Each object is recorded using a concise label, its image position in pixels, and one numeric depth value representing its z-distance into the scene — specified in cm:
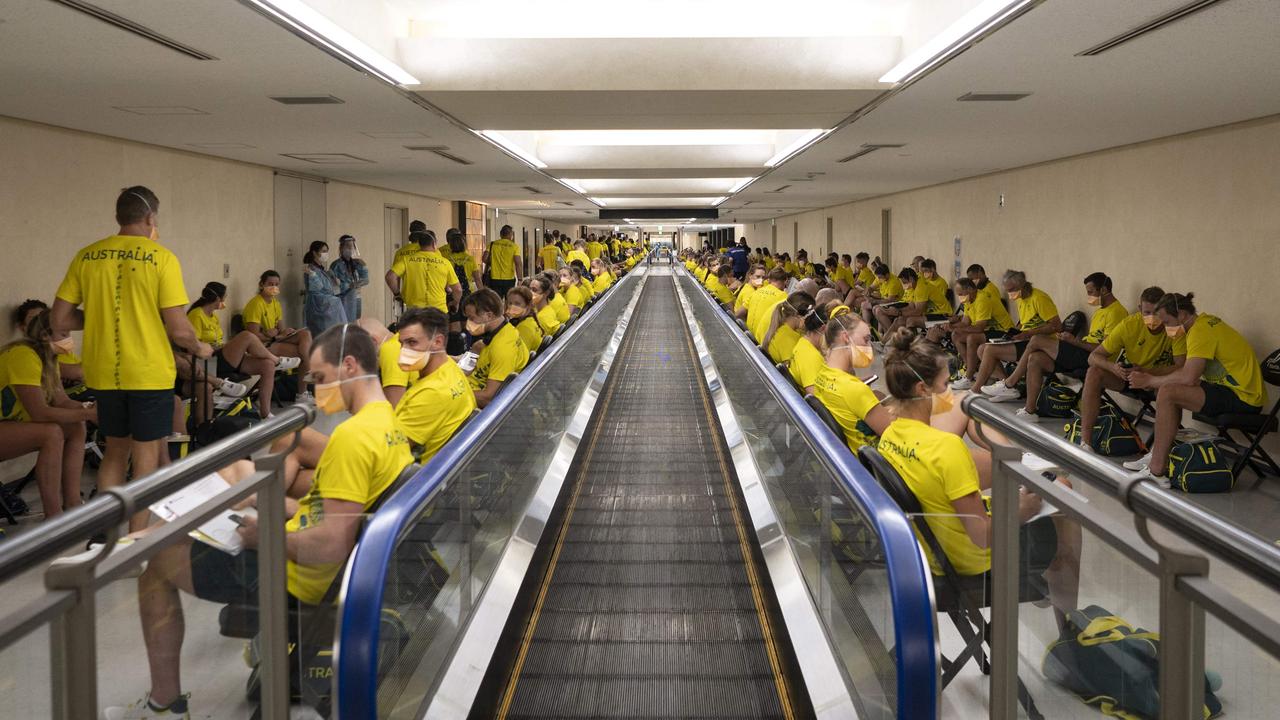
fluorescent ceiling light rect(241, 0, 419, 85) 522
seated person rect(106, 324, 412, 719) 214
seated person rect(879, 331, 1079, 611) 244
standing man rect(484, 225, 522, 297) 1748
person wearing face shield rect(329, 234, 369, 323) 1330
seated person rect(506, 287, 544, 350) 851
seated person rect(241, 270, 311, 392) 1132
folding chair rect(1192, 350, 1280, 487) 741
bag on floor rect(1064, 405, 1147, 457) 862
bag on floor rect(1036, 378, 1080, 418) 1028
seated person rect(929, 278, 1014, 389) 1287
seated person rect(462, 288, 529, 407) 727
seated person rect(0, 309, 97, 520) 628
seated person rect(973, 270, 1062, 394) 1138
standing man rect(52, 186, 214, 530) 534
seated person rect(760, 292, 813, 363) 861
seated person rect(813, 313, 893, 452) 514
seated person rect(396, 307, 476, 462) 481
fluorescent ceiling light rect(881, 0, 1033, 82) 523
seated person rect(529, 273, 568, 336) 1041
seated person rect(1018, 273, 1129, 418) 1018
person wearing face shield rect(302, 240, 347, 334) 1302
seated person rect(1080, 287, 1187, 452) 856
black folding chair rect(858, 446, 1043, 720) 321
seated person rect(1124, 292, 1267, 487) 748
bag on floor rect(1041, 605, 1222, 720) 186
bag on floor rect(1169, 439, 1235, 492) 722
